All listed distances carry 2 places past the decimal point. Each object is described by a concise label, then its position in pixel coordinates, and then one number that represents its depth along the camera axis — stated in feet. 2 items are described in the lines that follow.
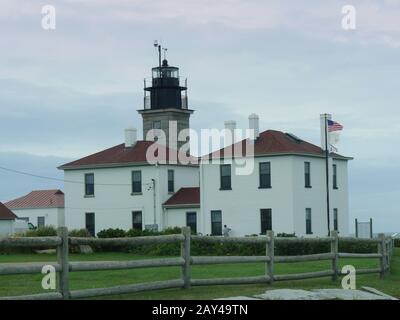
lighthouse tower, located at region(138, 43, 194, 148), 268.21
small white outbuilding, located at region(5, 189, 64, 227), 273.95
